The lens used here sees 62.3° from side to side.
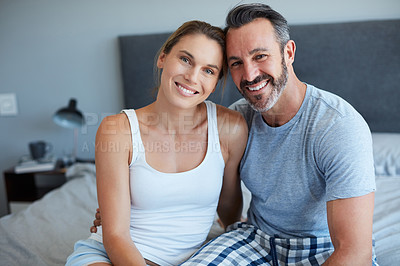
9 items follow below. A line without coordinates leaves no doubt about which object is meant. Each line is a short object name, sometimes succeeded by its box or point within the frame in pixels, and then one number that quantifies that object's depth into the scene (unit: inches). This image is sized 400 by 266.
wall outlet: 98.7
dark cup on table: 90.2
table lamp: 83.3
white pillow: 66.3
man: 36.0
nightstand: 86.7
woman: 37.7
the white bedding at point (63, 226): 45.4
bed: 49.8
